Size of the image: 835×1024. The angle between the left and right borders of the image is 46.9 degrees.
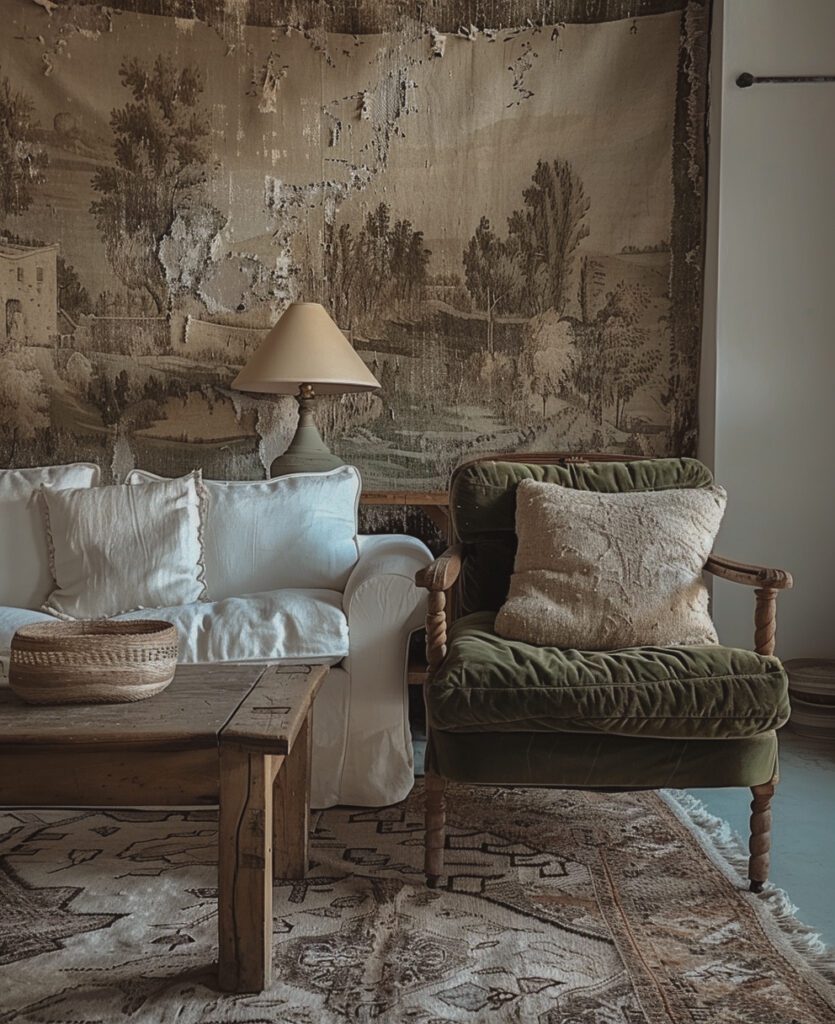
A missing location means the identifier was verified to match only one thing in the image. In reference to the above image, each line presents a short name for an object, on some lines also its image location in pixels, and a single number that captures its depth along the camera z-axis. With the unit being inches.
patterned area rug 57.1
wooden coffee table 57.0
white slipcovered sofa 91.4
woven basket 61.7
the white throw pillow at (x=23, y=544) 108.0
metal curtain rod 120.1
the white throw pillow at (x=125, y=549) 103.3
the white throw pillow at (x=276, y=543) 106.8
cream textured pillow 81.4
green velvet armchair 70.1
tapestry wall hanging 127.3
